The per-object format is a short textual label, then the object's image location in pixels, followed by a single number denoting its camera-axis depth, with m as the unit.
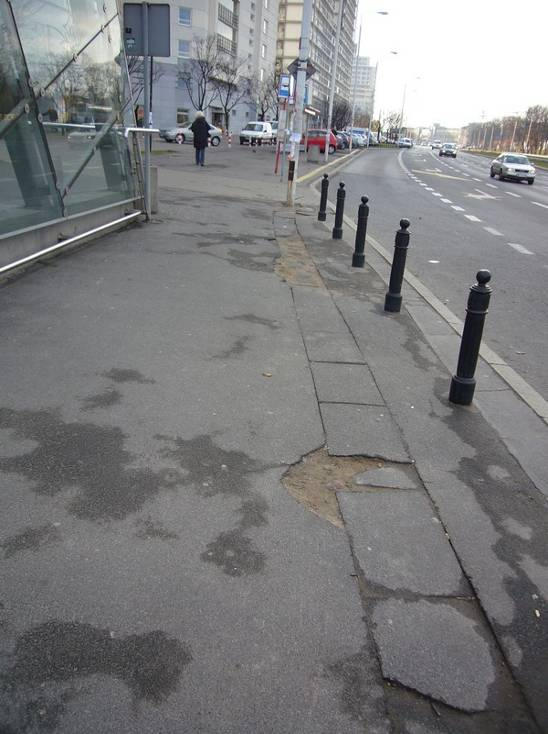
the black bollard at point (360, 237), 9.56
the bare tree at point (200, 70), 68.75
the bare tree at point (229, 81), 72.81
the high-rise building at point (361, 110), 173.26
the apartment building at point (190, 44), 70.50
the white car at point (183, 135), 49.65
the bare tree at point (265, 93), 86.50
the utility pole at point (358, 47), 58.34
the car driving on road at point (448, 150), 81.66
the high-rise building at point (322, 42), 118.88
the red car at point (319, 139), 42.91
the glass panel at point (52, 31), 7.40
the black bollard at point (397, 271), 7.27
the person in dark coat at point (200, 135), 23.98
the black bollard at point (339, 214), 11.77
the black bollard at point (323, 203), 14.30
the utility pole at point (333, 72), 38.88
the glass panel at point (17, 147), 6.99
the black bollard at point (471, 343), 4.77
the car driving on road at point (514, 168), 37.47
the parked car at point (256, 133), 55.69
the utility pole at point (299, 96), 16.20
